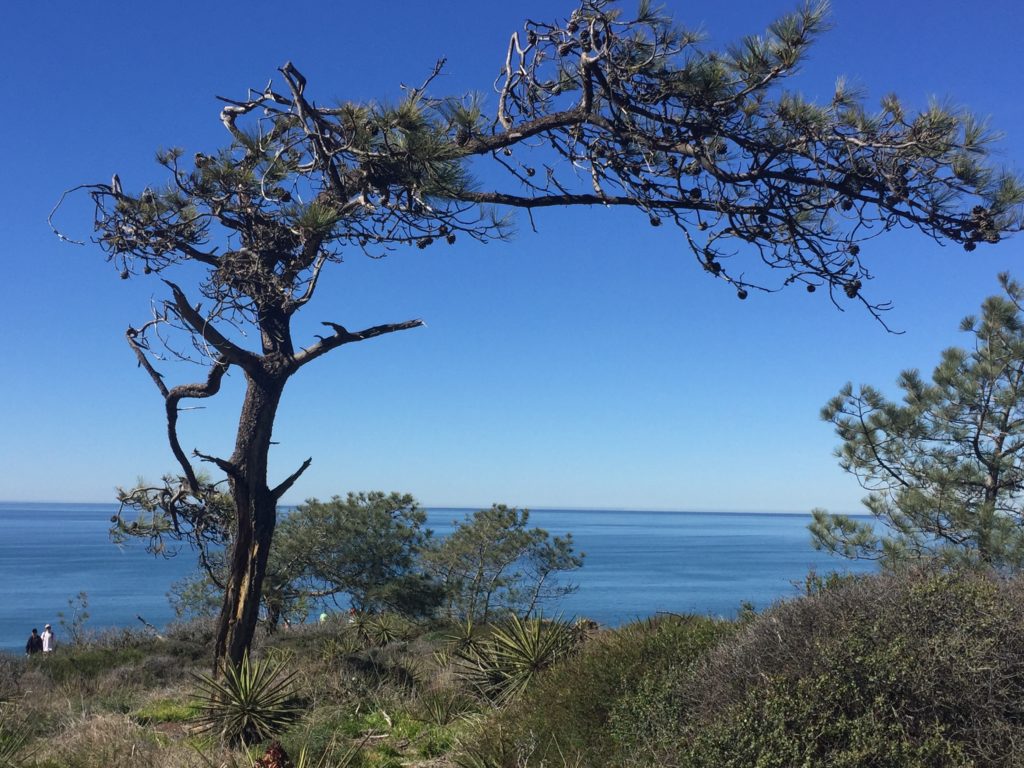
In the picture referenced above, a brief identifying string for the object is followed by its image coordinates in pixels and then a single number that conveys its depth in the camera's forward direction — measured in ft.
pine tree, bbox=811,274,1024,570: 51.83
